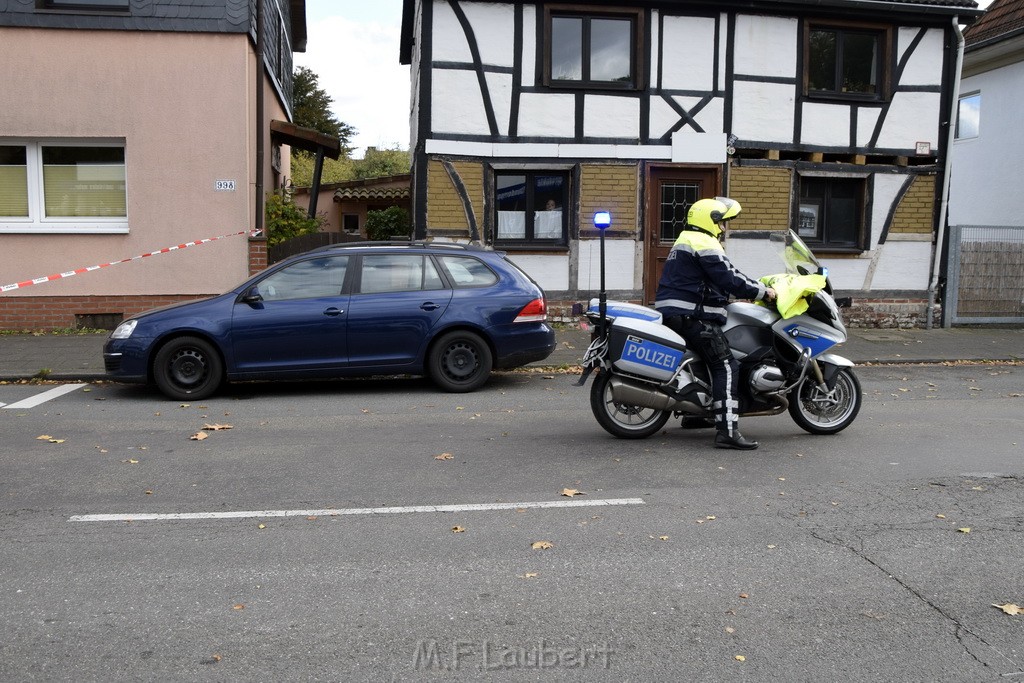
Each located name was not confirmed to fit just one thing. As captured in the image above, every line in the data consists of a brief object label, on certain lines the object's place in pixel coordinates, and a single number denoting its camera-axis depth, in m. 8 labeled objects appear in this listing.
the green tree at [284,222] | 14.88
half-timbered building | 14.59
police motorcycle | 6.89
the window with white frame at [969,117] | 21.28
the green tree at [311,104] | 51.31
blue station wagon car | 9.18
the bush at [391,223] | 21.62
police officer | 6.72
